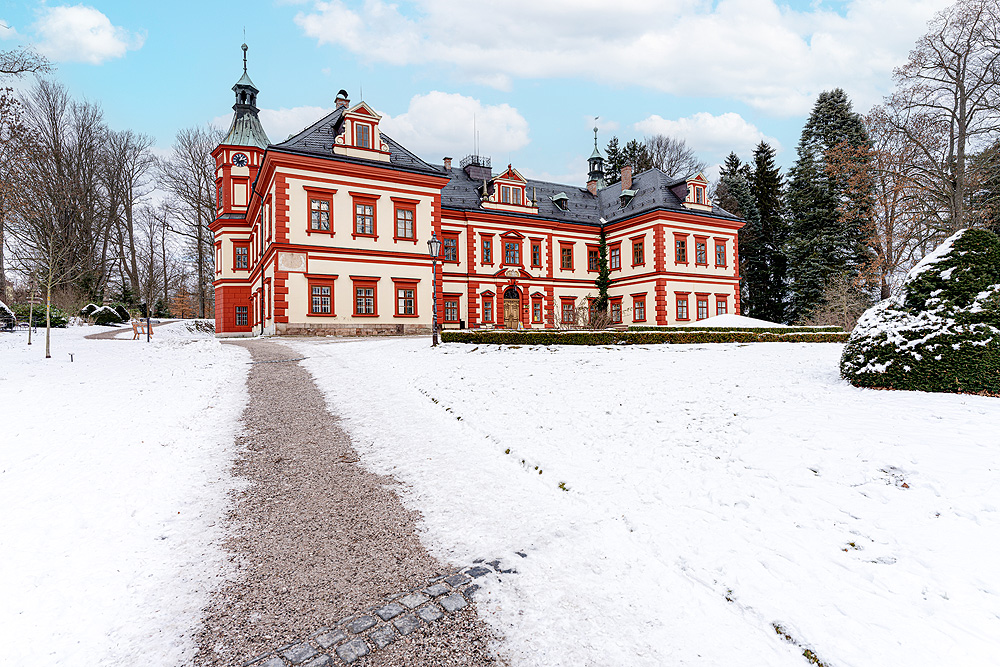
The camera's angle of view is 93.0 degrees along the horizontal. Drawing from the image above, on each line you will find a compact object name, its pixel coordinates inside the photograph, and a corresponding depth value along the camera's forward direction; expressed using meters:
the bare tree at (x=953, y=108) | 17.09
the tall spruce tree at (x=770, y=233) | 38.41
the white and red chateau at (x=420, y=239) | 24.28
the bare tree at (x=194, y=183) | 40.47
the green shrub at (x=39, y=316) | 26.92
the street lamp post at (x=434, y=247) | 16.28
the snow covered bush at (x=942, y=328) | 5.98
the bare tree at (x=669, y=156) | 48.03
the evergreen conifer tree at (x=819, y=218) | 33.38
